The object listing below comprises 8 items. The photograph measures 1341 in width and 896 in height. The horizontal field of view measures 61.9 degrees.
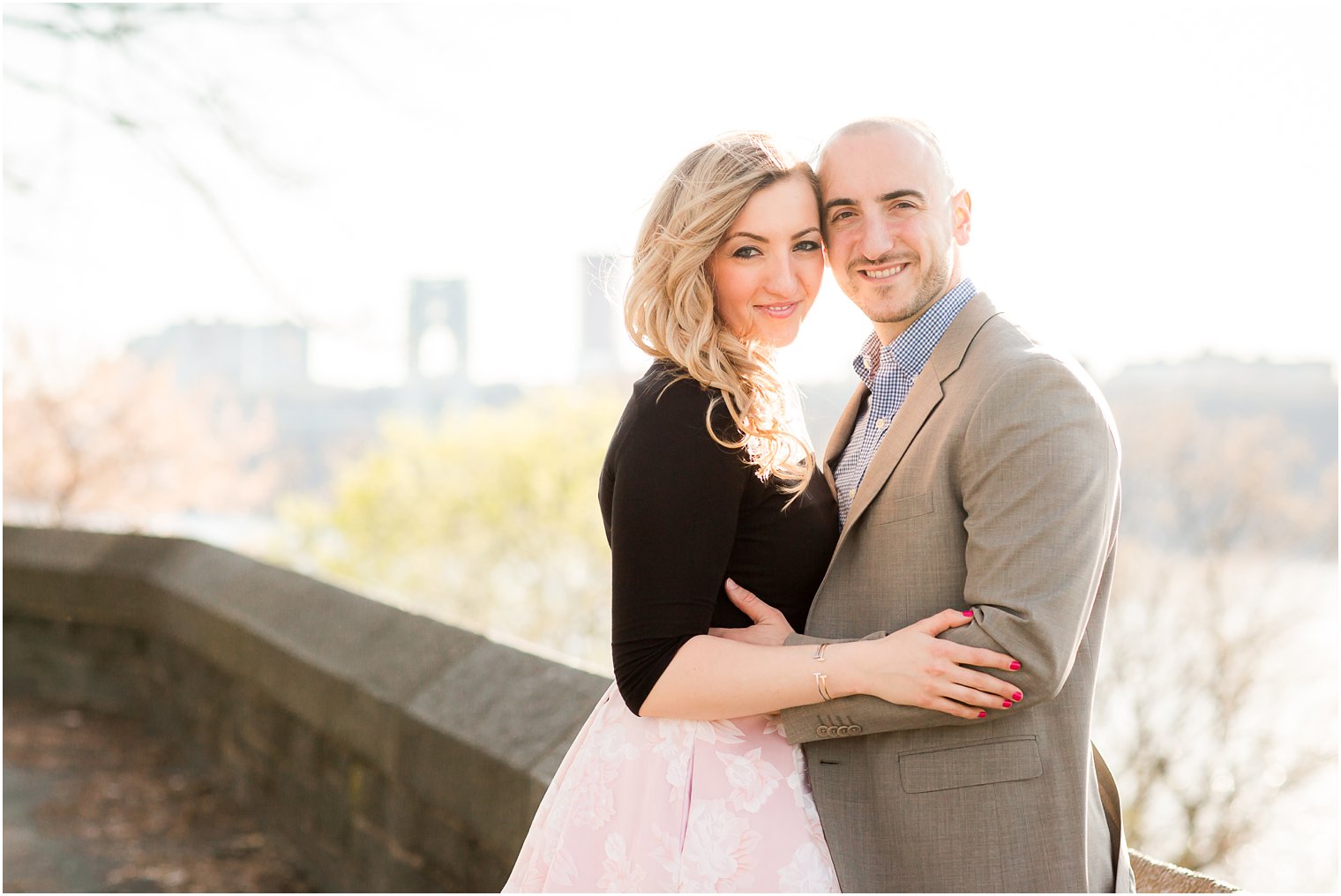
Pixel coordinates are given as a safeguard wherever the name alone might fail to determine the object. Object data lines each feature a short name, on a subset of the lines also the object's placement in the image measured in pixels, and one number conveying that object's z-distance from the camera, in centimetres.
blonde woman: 192
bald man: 175
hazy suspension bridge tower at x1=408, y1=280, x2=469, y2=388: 5739
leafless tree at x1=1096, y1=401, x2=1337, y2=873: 1455
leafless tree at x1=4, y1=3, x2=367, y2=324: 559
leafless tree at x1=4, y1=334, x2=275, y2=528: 2359
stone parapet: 287
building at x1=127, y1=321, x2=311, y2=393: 3253
